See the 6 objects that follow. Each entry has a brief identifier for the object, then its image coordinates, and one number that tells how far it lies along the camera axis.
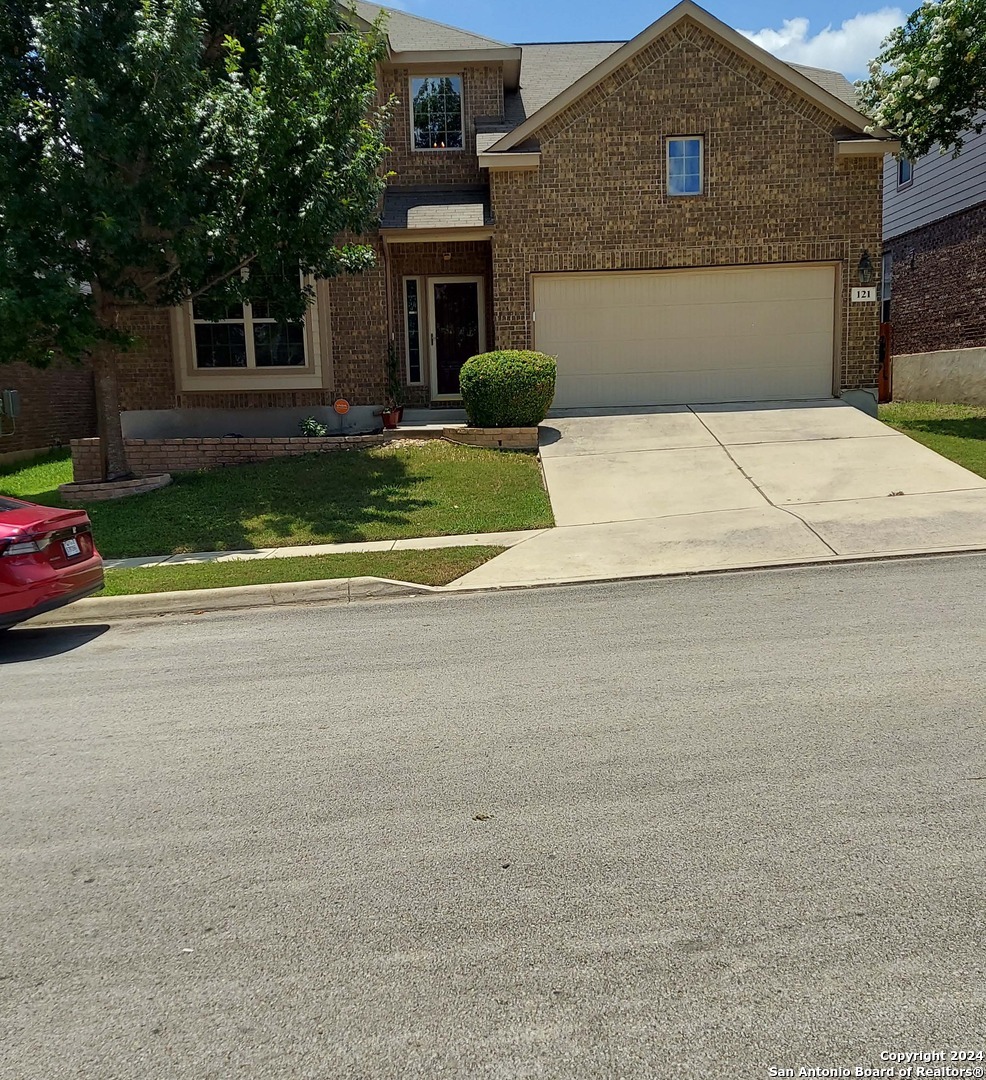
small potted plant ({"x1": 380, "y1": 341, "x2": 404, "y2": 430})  16.77
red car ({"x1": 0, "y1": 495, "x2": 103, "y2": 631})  7.23
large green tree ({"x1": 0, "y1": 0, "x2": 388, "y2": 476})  11.33
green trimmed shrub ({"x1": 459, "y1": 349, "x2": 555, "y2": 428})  14.63
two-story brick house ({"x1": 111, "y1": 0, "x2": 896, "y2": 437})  16.56
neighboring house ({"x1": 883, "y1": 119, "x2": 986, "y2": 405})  19.25
